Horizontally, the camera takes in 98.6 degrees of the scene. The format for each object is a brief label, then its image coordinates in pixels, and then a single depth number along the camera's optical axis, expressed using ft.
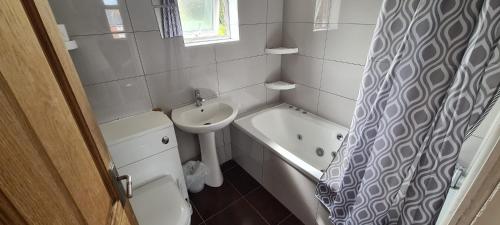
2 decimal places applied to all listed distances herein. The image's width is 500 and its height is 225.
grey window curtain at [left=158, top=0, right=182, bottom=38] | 4.51
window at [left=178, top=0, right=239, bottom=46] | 5.39
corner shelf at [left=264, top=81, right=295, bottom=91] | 6.70
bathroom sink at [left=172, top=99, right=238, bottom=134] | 4.73
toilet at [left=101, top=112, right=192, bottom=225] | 3.89
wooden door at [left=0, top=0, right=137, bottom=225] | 1.07
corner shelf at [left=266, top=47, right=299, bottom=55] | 6.22
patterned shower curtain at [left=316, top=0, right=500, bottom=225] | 2.17
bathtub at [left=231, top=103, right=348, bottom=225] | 4.78
